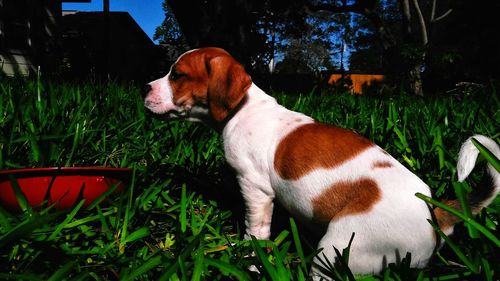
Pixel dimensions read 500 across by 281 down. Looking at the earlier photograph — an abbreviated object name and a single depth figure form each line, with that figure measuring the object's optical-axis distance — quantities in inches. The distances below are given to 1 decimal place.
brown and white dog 14.0
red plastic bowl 16.2
